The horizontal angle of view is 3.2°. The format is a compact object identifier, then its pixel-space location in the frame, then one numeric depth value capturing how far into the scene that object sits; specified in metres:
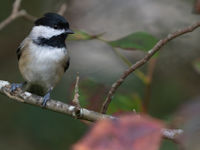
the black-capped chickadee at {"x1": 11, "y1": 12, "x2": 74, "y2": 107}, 3.56
